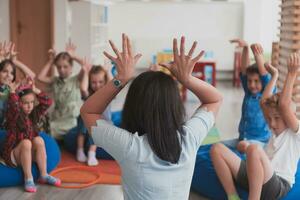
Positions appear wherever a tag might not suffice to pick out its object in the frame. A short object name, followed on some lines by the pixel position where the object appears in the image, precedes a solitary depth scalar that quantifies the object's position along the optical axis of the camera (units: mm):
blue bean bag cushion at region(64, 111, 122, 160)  3777
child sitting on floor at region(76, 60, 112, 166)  3707
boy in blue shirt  3250
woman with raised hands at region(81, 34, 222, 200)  1554
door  5984
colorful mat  3201
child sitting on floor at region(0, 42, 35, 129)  3532
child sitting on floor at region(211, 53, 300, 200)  2482
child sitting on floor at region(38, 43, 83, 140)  4039
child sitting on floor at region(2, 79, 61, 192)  3031
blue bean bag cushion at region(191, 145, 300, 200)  2851
